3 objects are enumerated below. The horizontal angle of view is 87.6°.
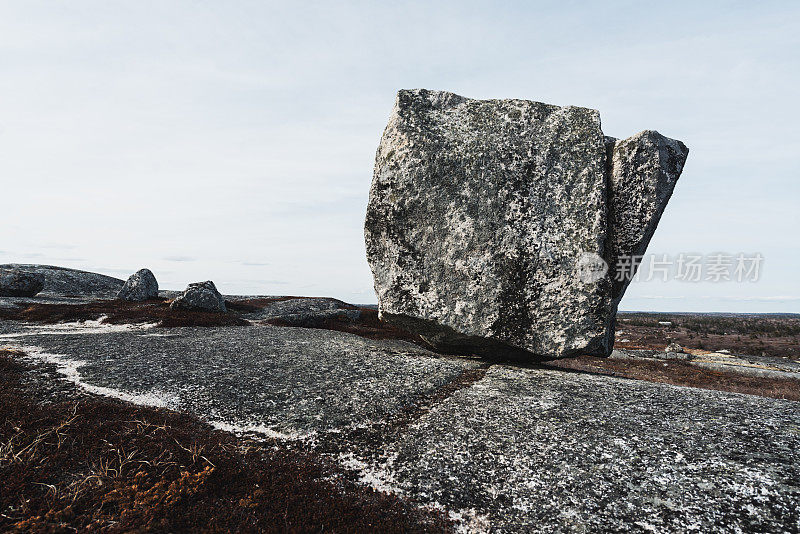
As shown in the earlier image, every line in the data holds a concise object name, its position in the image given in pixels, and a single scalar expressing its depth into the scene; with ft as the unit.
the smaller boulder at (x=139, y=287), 99.71
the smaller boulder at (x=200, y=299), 77.30
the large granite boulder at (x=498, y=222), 32.42
